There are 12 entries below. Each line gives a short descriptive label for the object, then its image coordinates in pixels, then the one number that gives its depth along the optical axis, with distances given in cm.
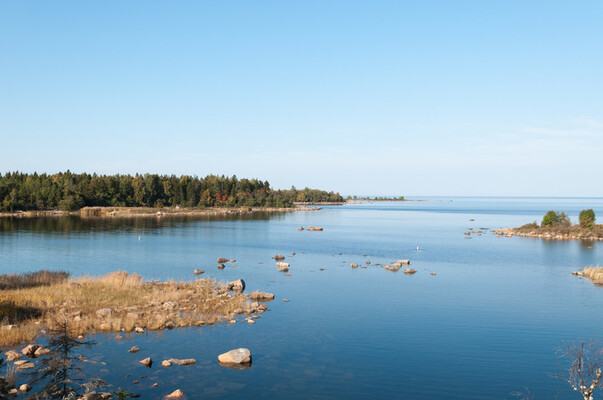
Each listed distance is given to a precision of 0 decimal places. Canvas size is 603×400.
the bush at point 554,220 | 12619
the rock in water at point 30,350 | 2689
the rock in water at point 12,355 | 2602
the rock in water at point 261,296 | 4500
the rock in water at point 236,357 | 2750
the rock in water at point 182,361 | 2690
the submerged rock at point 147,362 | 2642
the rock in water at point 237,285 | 4856
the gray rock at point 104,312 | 3487
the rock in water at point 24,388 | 2214
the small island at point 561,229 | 11662
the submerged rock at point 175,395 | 2234
